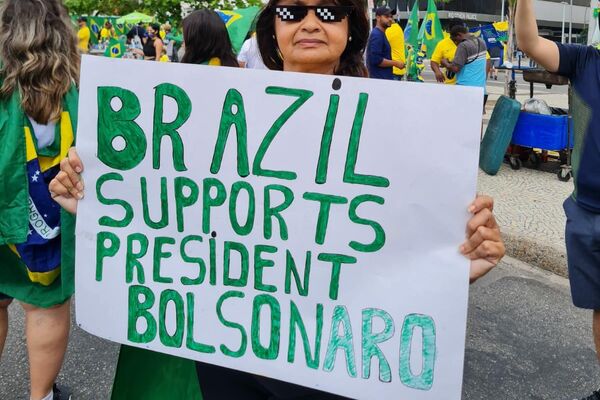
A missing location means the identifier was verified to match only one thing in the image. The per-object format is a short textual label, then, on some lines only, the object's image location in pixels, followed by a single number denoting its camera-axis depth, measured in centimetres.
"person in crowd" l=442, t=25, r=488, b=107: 739
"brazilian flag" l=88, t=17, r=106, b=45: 2305
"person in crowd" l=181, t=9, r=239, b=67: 412
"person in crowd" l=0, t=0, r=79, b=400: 207
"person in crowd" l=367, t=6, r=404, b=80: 792
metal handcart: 604
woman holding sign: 141
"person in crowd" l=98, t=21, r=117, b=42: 2108
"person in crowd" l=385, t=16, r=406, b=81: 872
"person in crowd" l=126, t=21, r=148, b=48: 1812
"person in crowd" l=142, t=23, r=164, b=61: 1238
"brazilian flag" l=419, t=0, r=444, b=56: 1147
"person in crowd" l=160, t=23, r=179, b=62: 1200
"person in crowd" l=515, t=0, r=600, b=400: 228
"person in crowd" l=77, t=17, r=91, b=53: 1001
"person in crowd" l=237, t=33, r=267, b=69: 574
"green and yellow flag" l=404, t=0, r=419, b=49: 1114
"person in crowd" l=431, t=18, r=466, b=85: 794
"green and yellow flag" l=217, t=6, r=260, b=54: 666
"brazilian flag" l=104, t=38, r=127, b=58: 1509
